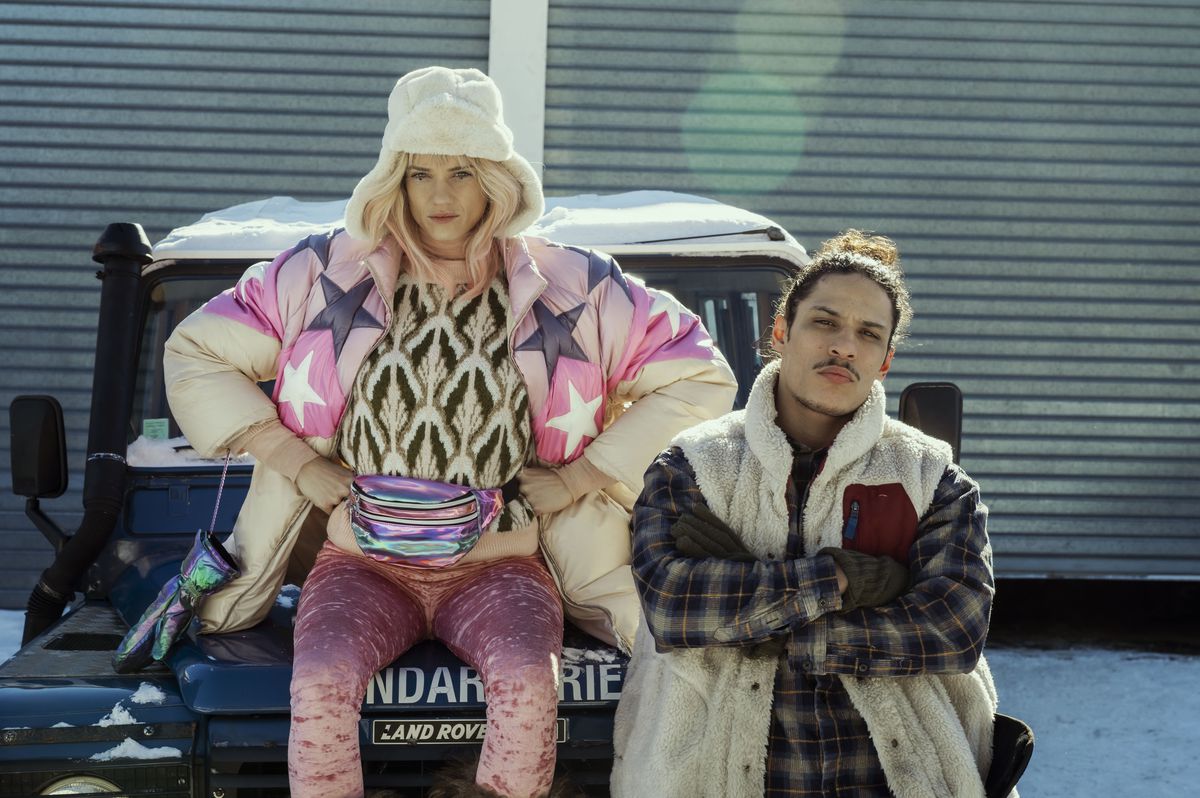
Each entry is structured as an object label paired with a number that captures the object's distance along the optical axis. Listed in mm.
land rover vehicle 2523
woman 2805
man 2373
